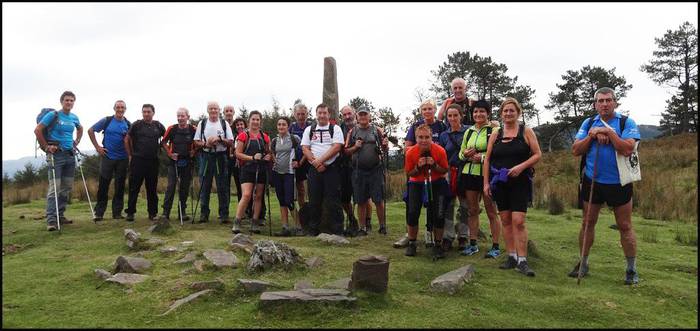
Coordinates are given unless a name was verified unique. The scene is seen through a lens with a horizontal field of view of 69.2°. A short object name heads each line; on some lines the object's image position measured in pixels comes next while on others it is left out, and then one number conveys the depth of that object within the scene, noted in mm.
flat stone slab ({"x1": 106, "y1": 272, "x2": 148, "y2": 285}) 4992
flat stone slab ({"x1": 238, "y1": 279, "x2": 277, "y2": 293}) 4629
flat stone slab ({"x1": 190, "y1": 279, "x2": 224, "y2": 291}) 4660
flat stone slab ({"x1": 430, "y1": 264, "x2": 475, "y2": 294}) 4816
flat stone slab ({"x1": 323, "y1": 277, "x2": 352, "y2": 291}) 4734
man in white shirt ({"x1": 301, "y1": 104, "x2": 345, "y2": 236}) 7812
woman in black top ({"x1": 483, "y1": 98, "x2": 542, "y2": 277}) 5664
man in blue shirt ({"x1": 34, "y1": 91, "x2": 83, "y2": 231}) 8258
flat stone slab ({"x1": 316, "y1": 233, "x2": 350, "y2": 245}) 7109
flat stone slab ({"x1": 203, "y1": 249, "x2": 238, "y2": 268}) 5477
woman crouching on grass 6363
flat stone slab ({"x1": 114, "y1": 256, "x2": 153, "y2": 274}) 5402
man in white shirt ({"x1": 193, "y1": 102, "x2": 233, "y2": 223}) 9023
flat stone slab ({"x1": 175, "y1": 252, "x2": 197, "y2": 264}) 5715
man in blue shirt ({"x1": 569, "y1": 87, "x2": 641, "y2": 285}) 5250
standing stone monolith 9945
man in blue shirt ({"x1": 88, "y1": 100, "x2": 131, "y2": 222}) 9039
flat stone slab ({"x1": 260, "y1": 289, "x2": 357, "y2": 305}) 4152
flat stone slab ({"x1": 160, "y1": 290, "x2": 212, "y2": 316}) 4213
